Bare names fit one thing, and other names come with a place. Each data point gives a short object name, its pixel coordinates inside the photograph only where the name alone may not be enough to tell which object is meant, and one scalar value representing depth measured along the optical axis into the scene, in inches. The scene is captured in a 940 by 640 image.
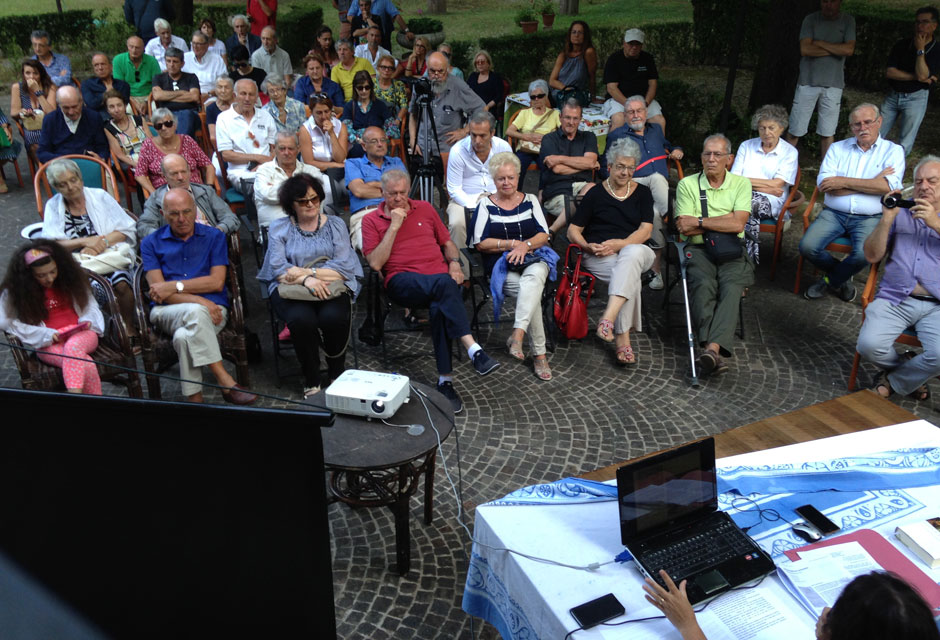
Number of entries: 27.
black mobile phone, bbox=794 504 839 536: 101.9
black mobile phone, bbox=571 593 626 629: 87.7
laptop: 92.9
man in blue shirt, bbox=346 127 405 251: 230.8
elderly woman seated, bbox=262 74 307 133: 276.8
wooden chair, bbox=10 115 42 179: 319.9
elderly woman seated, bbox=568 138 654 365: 204.7
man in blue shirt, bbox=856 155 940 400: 182.1
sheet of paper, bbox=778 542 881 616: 90.0
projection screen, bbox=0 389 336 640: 35.3
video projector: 129.3
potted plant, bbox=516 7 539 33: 585.7
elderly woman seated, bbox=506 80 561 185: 284.0
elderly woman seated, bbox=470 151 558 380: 200.1
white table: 87.6
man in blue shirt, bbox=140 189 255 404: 175.2
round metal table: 123.1
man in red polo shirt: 191.0
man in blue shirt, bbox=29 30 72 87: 347.9
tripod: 259.4
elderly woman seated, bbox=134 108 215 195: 240.1
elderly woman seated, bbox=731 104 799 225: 242.4
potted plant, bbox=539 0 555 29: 694.5
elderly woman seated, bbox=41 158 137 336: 189.3
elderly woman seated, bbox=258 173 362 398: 184.1
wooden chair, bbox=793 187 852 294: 231.0
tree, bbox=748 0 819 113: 365.1
